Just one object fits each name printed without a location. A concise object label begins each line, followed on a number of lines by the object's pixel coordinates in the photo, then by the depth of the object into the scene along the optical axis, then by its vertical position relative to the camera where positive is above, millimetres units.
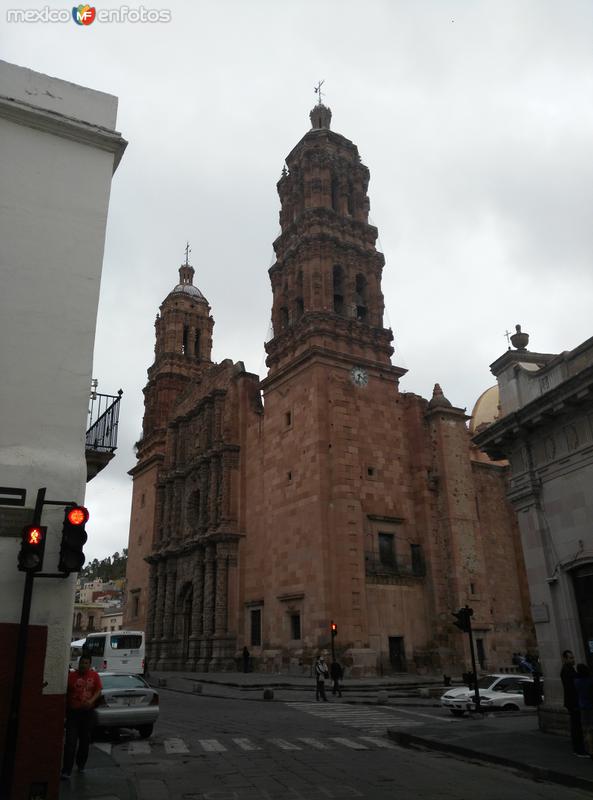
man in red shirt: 8883 -585
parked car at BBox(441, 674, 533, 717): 17125 -1056
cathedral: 30203 +7542
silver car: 12609 -820
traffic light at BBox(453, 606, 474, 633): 18062 +875
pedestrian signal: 7137 +1185
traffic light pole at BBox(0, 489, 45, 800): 6617 -391
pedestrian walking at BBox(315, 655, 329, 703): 20938 -627
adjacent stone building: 12781 +3114
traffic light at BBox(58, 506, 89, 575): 7375 +1266
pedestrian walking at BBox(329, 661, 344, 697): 22995 -639
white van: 25578 +391
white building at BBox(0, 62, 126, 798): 7504 +4265
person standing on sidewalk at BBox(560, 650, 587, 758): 10531 -811
